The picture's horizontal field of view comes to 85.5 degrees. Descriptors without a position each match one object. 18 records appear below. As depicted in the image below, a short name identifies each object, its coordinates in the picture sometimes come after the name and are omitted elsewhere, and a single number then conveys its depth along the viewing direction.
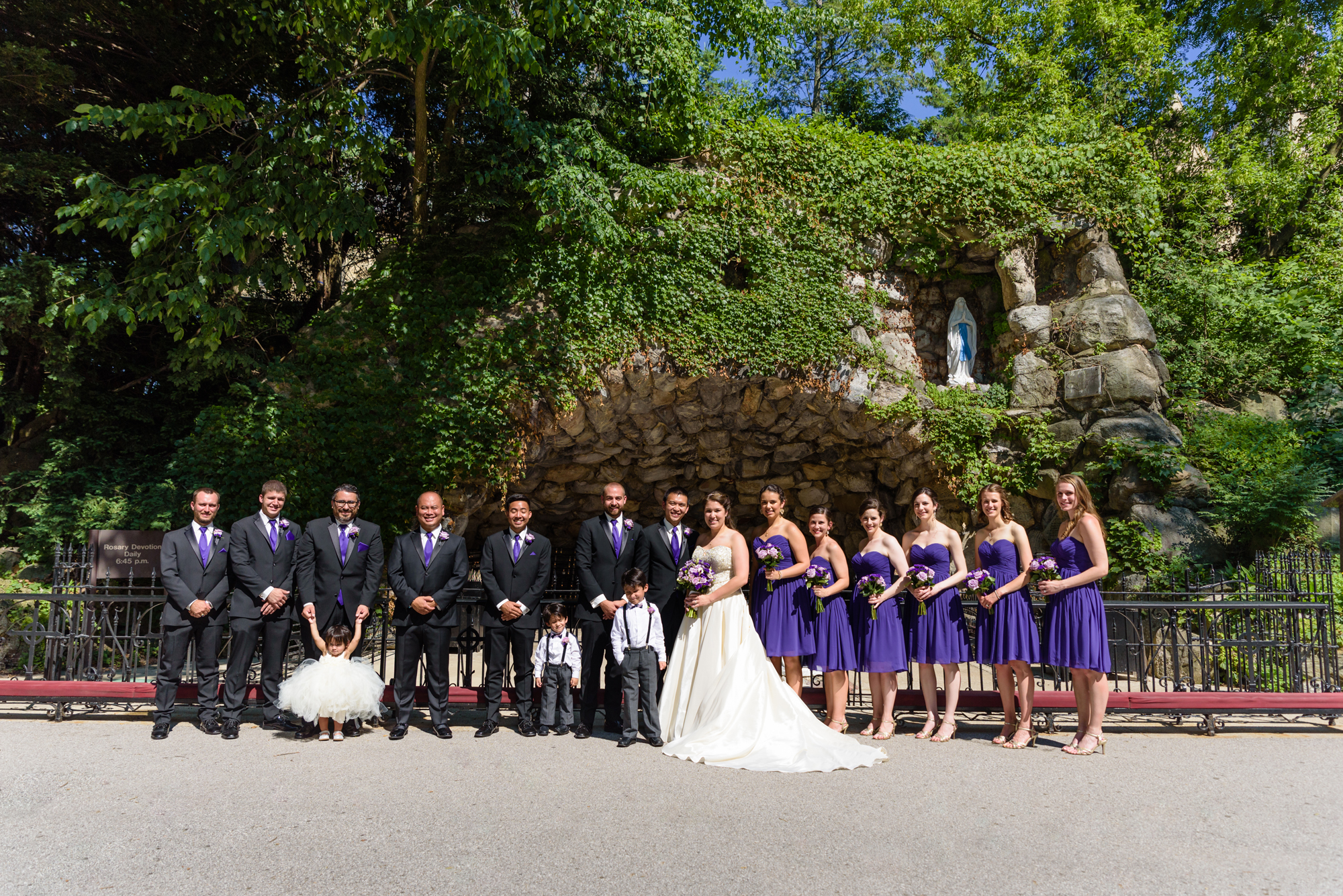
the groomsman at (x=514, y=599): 5.50
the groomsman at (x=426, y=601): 5.46
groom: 5.66
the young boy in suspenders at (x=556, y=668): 5.50
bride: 4.76
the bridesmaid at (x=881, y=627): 5.51
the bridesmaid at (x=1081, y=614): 5.15
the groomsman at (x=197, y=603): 5.37
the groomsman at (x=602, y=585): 5.51
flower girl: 5.13
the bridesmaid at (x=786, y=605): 5.61
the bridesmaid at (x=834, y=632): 5.57
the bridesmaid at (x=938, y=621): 5.46
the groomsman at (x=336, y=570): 5.53
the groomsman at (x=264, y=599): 5.43
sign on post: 7.77
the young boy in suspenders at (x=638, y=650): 5.28
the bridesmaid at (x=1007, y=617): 5.30
